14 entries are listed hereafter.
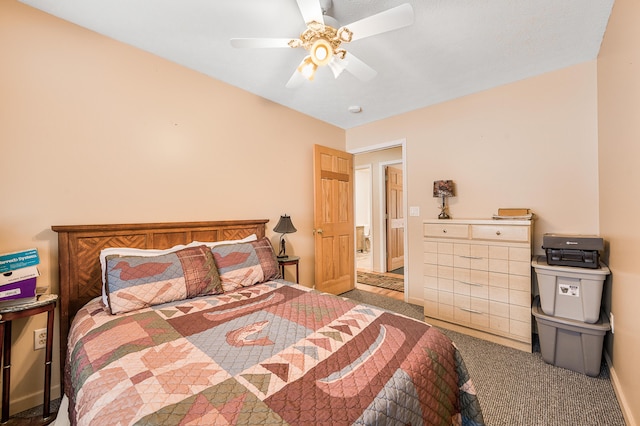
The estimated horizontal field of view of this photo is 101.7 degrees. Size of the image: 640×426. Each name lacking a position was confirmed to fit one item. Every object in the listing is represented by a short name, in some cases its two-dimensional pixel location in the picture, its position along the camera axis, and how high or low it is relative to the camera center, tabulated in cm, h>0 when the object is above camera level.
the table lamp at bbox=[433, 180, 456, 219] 288 +26
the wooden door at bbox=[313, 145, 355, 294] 335 -7
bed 80 -57
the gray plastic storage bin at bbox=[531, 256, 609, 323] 185 -58
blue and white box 141 -24
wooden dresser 221 -60
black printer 188 -27
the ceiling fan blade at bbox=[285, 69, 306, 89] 191 +103
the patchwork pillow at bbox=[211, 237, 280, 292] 199 -39
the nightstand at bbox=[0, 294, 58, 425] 136 -69
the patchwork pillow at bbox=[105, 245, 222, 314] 154 -40
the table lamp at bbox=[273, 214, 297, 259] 284 -13
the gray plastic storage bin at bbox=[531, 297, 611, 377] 183 -95
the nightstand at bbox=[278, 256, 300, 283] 272 -48
